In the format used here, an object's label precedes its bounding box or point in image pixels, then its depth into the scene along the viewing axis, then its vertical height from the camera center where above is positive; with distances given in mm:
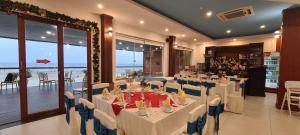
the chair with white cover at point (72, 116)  1933 -690
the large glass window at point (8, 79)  3370 -637
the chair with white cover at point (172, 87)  3025 -491
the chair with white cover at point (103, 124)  1158 -506
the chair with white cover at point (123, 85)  3481 -502
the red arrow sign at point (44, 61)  3738 +71
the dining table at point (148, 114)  1573 -615
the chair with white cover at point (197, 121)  1367 -561
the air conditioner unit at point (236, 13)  4090 +1562
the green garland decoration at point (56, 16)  2897 +1129
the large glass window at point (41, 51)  3456 +324
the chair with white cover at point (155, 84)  3457 -481
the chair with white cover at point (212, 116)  1785 -651
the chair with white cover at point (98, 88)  2980 -502
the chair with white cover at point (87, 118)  1573 -599
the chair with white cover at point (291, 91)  3842 -698
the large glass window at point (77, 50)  4054 +389
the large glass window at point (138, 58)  5684 +293
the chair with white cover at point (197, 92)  2779 -544
